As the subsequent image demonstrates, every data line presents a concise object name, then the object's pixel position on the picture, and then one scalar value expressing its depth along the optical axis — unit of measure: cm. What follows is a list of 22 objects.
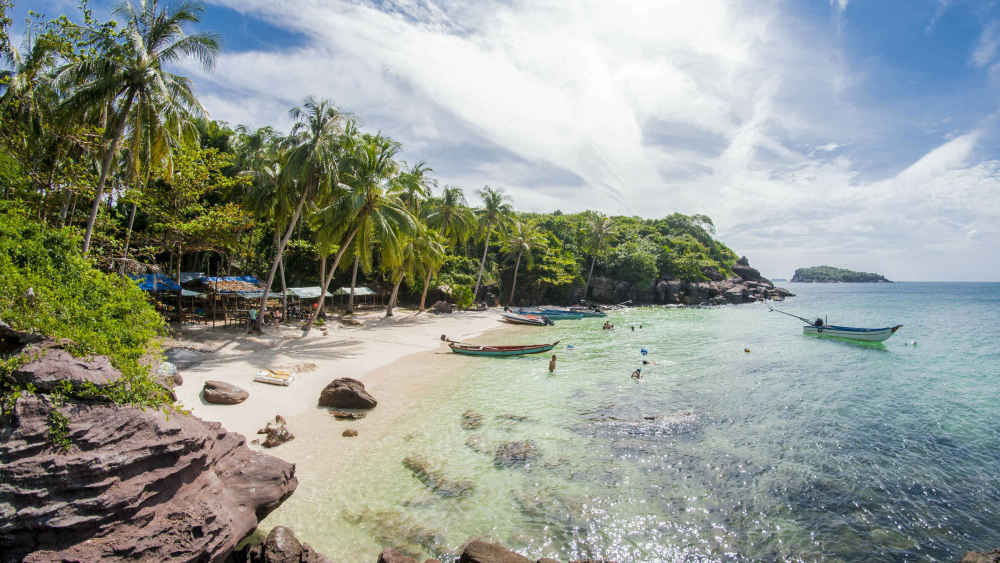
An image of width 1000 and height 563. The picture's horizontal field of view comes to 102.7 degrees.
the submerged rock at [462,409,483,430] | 1075
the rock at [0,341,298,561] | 412
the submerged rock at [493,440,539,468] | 899
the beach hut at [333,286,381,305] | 3221
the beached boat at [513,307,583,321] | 3919
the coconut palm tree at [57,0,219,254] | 1253
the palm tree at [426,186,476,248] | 3525
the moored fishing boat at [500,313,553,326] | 3309
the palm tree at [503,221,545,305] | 4581
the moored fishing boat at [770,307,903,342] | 2570
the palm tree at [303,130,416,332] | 2111
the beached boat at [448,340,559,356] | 1939
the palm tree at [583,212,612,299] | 5331
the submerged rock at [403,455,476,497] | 773
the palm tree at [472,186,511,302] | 4050
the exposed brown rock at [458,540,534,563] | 554
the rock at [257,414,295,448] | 873
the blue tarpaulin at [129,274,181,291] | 1915
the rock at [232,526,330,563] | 529
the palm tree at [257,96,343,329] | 1855
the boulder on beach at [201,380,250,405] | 1027
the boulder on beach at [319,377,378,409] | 1124
